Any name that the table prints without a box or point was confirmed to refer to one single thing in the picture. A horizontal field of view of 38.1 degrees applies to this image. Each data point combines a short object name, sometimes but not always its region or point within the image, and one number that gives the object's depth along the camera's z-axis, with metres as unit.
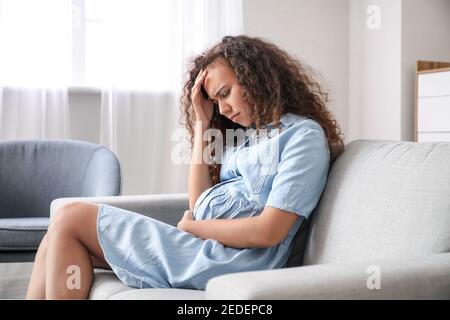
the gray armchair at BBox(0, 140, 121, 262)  2.91
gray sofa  1.07
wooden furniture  3.63
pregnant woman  1.53
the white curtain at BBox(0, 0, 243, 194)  3.45
